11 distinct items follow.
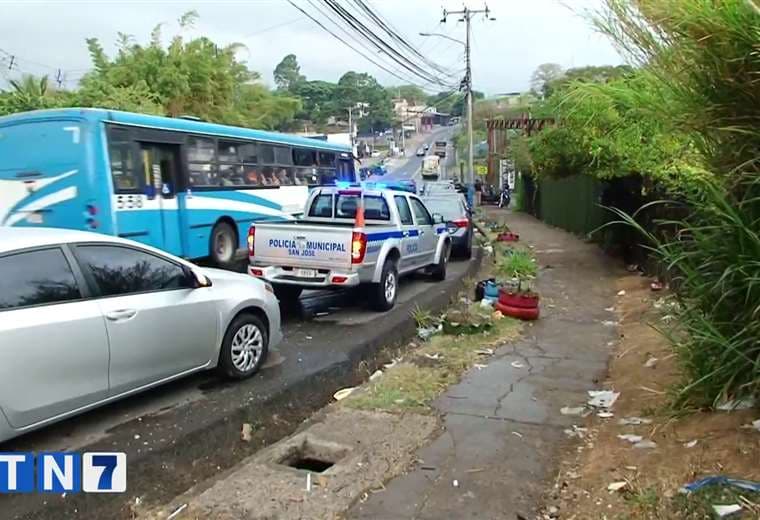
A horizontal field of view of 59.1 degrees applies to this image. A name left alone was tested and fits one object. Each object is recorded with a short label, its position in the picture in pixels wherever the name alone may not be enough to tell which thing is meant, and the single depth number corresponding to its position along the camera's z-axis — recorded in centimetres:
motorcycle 4800
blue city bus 1048
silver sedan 421
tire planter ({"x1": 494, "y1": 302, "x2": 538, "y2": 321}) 977
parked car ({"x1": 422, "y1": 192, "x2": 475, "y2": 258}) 1598
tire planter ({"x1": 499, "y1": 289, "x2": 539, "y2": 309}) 979
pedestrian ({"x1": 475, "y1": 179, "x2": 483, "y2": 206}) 4639
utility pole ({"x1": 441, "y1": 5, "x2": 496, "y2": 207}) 3866
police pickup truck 877
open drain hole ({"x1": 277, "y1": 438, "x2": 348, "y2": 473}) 496
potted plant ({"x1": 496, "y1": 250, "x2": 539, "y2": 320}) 978
